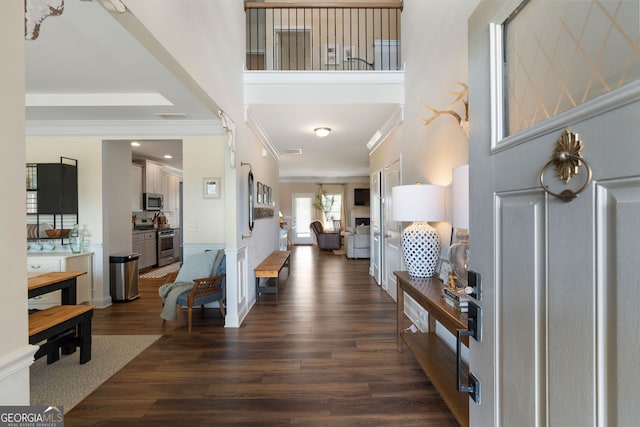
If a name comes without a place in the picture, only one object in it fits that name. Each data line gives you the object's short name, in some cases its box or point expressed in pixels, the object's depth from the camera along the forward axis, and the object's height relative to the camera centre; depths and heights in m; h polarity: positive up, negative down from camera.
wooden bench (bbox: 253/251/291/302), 4.27 -0.84
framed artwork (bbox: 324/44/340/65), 6.34 +3.42
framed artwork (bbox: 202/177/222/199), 4.18 +0.38
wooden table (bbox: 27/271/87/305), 2.51 -0.62
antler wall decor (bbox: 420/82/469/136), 2.06 +0.71
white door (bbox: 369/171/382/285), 5.23 -0.30
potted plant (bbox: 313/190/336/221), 12.28 +0.40
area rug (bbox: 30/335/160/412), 2.13 -1.30
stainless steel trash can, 4.23 -0.90
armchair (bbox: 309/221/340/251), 10.22 -0.96
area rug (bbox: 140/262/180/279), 5.90 -1.25
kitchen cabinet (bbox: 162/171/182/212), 7.39 +0.61
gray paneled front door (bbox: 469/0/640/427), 0.50 -0.05
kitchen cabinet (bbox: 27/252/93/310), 3.53 -0.63
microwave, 6.51 +0.29
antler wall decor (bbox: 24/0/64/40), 0.91 +0.64
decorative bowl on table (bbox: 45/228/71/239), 3.91 -0.24
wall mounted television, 11.92 +0.66
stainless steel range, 6.92 -0.79
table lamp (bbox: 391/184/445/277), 2.29 -0.06
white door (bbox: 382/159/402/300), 4.01 -0.36
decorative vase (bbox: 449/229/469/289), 1.84 -0.32
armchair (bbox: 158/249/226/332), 3.32 -0.85
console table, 1.58 -1.05
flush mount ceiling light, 4.77 +1.34
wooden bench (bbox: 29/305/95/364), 2.15 -0.89
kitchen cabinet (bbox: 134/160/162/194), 6.48 +0.87
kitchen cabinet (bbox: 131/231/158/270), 6.15 -0.72
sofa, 8.21 -0.89
